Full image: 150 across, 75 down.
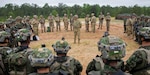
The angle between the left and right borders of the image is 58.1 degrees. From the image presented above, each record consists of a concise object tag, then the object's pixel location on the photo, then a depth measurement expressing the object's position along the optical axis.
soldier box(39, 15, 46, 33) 11.41
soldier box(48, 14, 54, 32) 11.46
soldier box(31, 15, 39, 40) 9.72
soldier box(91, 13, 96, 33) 10.82
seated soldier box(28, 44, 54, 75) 1.85
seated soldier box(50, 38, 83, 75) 2.49
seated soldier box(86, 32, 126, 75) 1.82
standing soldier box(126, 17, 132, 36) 8.80
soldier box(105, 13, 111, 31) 10.96
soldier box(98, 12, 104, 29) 11.63
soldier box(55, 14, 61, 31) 11.69
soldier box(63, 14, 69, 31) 11.70
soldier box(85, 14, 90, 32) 11.30
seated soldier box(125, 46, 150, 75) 2.28
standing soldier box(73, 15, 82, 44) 8.16
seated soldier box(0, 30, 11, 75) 2.75
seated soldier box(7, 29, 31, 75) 2.41
